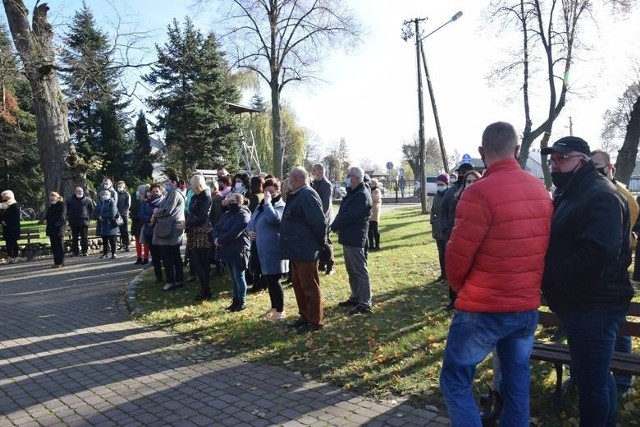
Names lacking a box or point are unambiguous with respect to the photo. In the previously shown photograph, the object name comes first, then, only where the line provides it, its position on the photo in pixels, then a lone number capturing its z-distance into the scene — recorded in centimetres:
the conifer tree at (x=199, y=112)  3731
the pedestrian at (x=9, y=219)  1367
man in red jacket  293
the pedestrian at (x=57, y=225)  1243
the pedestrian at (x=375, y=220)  1238
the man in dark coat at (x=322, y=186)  890
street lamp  2506
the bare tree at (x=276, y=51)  2444
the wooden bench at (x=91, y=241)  1532
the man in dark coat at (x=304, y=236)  621
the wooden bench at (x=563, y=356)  356
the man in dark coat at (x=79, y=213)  1409
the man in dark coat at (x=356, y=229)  693
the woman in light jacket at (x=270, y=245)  696
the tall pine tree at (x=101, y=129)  3722
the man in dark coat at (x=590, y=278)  302
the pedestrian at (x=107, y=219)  1356
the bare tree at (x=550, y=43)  1962
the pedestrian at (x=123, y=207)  1512
